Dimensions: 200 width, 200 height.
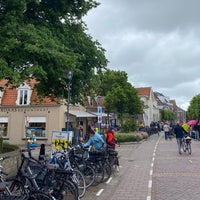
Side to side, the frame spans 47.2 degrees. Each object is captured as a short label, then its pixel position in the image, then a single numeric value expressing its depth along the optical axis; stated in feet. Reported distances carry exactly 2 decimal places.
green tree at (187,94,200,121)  161.61
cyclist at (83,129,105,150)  26.95
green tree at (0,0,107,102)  23.74
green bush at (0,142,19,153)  30.69
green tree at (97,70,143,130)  105.31
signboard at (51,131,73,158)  27.56
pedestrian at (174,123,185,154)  45.28
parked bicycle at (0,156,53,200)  12.55
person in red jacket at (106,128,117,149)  33.13
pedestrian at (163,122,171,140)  80.50
